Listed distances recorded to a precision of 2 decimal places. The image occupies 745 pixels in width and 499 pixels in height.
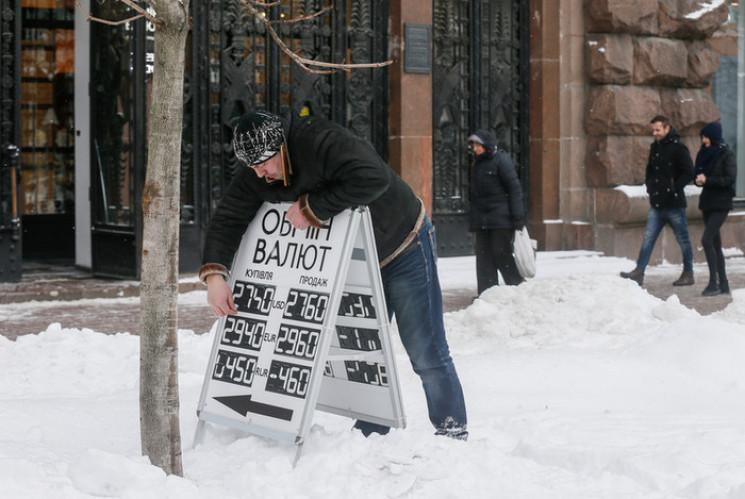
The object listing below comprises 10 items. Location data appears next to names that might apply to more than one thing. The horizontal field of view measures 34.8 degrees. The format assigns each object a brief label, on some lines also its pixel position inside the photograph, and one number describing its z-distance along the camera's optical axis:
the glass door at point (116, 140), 12.11
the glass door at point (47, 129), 14.29
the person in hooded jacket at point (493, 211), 10.70
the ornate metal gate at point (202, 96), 12.25
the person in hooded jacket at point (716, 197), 12.09
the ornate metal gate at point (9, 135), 11.52
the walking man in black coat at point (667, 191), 12.45
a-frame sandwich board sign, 5.05
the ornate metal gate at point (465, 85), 14.29
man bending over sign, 4.77
